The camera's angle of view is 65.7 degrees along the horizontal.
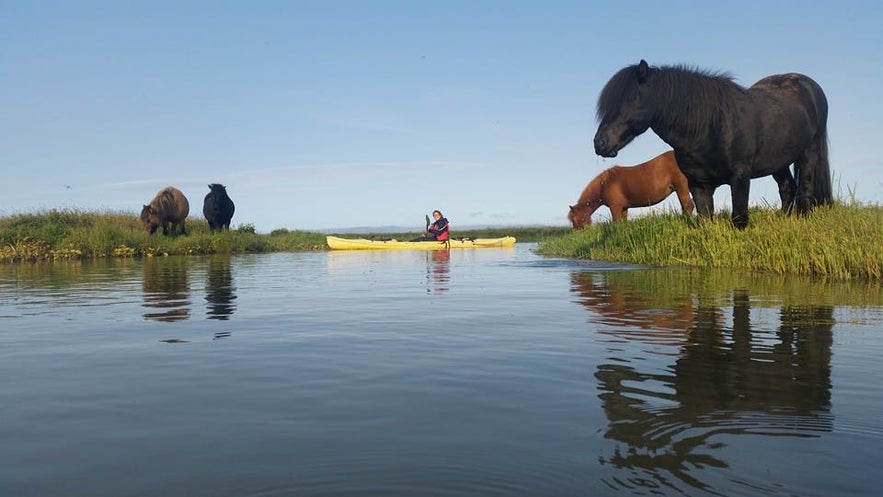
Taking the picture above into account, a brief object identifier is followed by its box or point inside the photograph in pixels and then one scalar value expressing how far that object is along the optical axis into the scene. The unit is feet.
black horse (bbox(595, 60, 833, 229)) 30.91
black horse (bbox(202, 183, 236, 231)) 90.17
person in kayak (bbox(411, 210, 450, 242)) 88.79
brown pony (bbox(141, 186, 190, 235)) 83.20
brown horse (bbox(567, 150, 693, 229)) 64.80
